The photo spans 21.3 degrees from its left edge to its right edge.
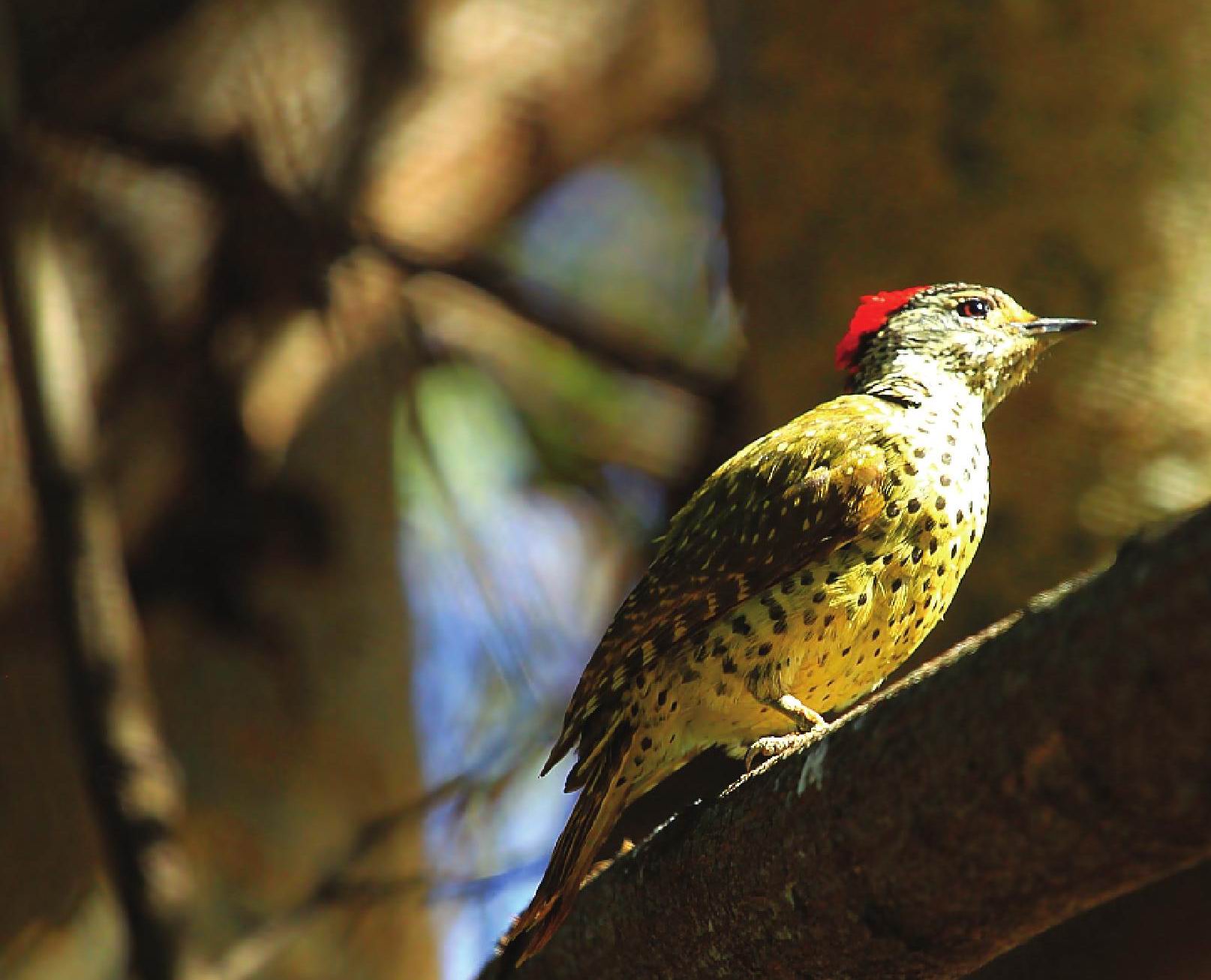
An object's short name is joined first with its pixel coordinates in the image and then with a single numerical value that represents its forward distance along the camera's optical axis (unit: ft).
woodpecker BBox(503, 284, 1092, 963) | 21.40
